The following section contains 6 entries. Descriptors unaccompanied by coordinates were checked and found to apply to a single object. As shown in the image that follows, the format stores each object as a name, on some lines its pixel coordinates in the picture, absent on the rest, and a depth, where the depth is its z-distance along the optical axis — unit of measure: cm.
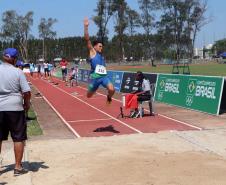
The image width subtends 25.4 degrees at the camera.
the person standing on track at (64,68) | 3673
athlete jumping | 1137
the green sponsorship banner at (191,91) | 1548
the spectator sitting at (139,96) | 1517
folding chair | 1527
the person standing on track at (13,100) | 724
